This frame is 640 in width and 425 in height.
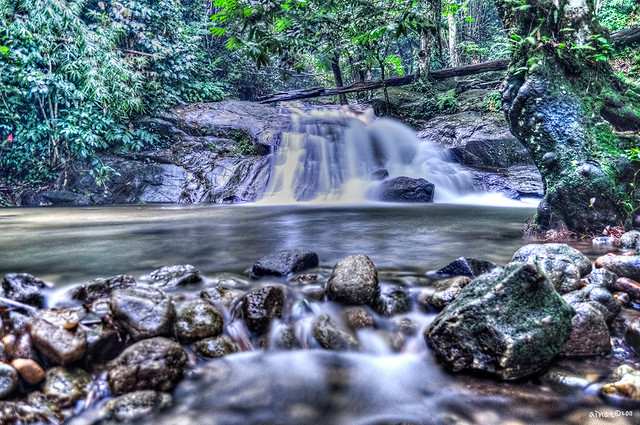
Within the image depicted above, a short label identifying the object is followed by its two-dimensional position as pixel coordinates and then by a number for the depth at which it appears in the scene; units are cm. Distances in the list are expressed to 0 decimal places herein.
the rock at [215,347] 253
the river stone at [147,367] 215
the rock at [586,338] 240
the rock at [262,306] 281
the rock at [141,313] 248
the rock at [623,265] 323
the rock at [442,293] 304
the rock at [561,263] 310
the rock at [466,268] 354
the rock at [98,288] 301
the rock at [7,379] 200
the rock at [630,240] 434
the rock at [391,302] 303
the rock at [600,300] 266
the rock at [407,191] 1066
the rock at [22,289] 295
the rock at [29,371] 211
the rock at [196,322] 259
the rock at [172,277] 341
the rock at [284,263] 371
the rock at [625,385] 200
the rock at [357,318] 286
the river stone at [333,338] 268
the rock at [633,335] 243
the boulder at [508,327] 223
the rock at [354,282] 306
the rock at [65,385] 207
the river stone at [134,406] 200
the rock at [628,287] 299
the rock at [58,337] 222
